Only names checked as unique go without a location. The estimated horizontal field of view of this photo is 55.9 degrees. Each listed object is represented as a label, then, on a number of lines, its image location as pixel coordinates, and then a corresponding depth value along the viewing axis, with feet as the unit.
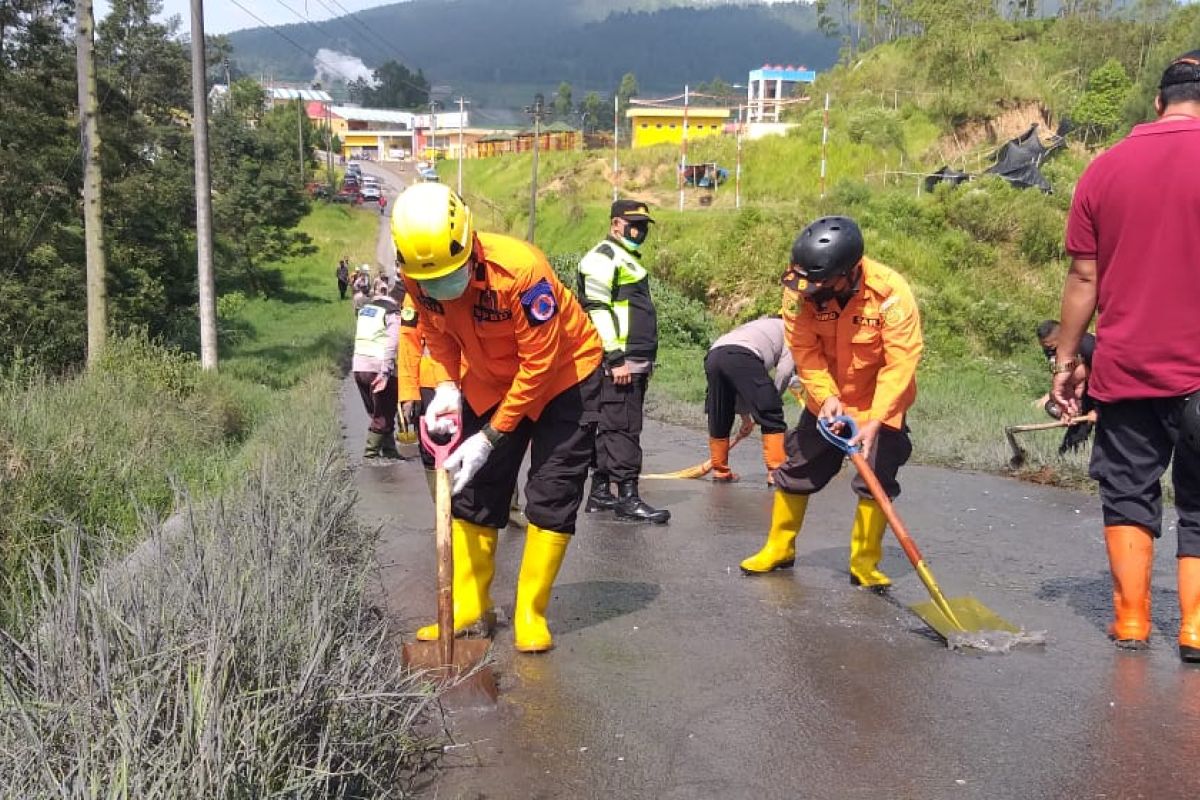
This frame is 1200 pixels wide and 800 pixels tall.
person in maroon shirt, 14.12
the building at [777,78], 353.10
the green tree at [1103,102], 112.16
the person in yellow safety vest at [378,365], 31.27
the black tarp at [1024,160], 90.63
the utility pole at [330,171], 251.15
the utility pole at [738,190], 106.22
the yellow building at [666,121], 211.20
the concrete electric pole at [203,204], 58.29
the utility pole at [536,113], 145.59
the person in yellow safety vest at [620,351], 23.63
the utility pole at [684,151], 105.70
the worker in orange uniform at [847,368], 16.99
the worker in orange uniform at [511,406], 14.17
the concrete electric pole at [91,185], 52.03
